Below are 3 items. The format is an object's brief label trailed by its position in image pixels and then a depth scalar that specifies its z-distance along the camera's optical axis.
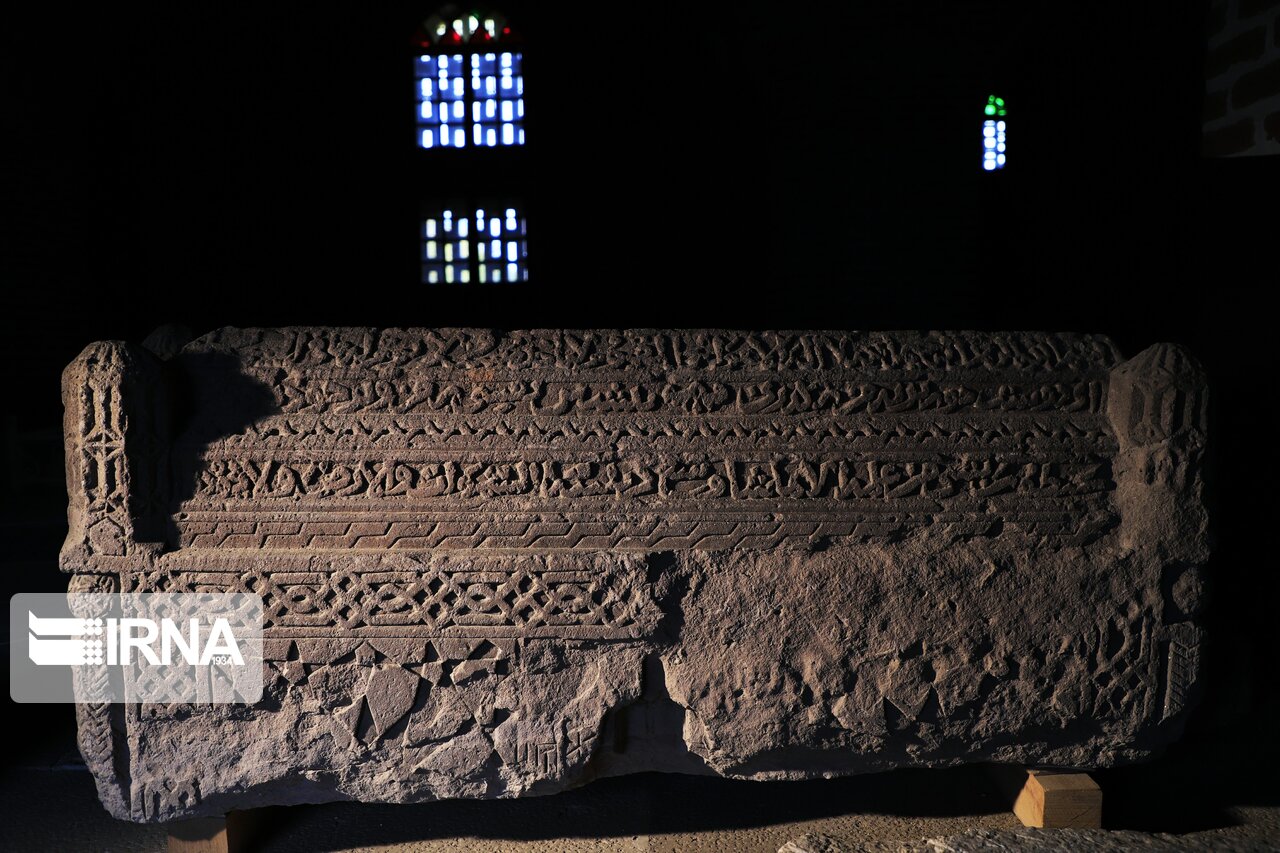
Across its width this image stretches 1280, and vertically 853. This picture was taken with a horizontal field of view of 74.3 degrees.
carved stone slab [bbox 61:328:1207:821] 1.85
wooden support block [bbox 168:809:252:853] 1.95
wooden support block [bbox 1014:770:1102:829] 1.98
